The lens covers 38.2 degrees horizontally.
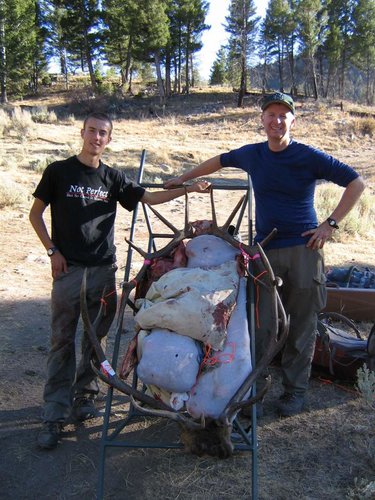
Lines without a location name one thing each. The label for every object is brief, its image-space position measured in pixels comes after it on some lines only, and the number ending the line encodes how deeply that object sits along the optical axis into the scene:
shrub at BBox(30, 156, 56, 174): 12.76
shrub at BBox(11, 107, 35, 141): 17.66
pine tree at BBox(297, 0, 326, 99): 40.41
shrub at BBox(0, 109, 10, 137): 17.87
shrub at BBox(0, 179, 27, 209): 9.68
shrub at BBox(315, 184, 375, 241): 8.98
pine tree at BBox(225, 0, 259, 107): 39.28
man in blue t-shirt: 3.36
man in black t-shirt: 3.33
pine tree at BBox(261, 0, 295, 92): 43.16
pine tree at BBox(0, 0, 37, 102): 35.16
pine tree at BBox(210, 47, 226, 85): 51.75
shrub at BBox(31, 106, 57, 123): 24.80
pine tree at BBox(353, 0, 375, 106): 42.81
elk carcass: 2.49
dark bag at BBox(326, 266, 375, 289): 5.46
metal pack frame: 2.68
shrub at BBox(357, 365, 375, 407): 3.62
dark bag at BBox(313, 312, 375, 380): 4.11
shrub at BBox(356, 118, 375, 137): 27.92
